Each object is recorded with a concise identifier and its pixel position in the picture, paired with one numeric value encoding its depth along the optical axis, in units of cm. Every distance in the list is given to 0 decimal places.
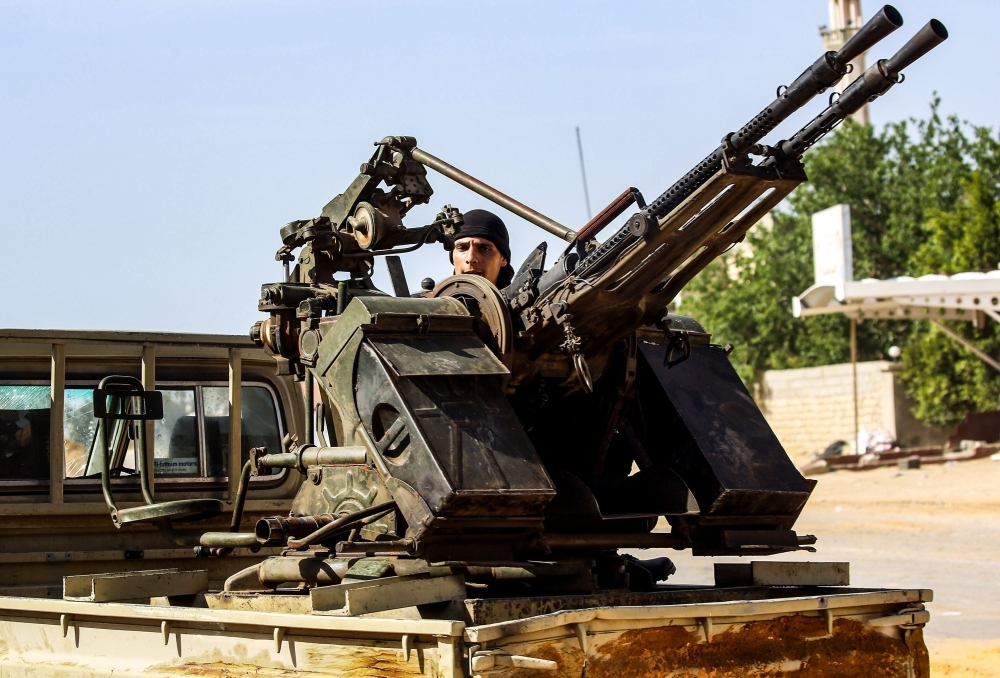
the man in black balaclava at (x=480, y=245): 655
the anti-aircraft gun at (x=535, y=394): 505
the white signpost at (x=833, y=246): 2786
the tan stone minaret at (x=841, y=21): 5334
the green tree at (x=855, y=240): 3438
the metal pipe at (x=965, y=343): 2677
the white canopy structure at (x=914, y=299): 2364
